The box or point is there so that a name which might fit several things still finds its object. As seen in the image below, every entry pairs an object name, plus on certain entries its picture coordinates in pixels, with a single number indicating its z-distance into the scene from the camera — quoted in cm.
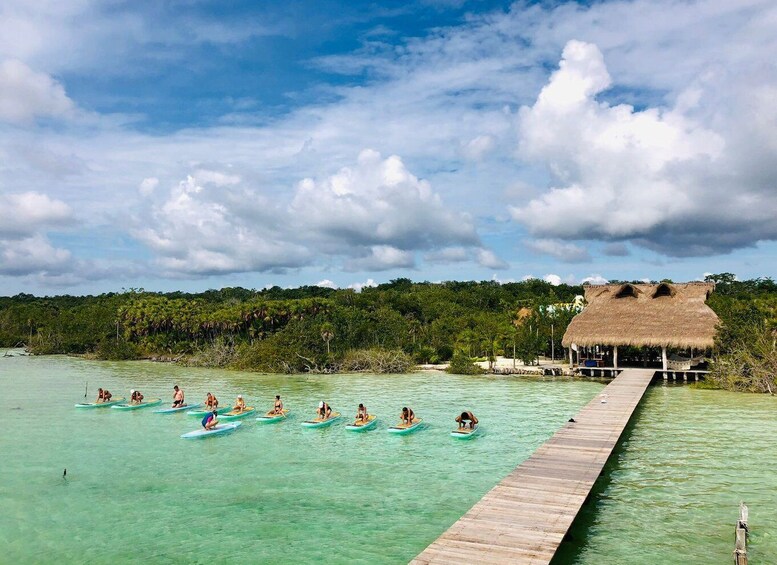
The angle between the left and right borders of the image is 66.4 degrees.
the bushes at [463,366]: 3362
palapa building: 2878
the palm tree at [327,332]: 3766
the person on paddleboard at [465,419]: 1806
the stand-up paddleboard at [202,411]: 2244
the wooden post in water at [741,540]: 848
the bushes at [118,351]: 4722
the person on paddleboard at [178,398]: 2368
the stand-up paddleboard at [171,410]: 2317
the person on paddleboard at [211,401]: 2195
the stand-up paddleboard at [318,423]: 1967
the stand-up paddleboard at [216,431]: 1867
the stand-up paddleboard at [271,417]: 2092
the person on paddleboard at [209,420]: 1902
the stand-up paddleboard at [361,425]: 1895
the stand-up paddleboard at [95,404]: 2447
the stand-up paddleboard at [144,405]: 2422
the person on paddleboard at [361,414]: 1936
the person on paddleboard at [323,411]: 2034
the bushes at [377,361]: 3484
